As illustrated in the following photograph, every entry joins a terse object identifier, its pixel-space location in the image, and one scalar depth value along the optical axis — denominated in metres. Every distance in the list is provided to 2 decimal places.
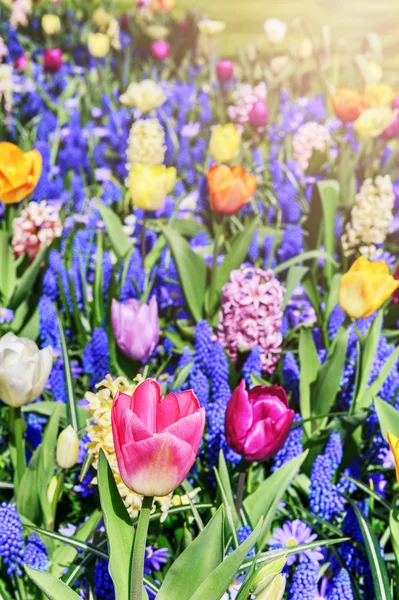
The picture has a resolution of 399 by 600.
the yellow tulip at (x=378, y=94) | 3.32
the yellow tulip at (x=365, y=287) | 1.51
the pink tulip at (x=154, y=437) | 0.83
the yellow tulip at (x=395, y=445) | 1.00
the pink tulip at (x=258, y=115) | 3.31
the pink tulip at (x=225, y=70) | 4.16
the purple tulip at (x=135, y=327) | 1.55
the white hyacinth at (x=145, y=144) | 2.75
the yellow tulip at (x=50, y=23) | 5.13
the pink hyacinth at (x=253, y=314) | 1.70
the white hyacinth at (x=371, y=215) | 2.31
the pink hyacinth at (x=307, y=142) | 2.99
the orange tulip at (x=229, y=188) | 1.93
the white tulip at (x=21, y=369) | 1.21
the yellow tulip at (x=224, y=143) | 2.63
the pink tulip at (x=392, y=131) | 3.15
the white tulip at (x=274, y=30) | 4.79
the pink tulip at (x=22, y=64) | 4.50
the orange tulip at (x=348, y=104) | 2.92
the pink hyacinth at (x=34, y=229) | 2.20
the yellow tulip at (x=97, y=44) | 4.52
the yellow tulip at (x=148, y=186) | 2.09
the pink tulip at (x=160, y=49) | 4.71
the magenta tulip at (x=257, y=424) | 1.17
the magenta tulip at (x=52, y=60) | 4.18
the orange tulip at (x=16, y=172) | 1.80
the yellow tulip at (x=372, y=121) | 2.95
